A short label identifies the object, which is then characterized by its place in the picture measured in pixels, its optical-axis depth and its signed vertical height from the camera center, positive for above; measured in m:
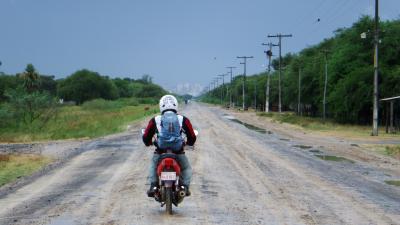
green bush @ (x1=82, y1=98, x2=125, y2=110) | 108.14 -1.89
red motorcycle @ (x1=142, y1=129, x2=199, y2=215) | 9.66 -1.33
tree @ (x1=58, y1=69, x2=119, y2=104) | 153.12 +1.74
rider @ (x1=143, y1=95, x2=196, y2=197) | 10.06 -0.68
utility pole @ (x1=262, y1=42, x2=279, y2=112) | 91.38 +5.48
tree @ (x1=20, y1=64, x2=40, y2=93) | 104.88 +2.77
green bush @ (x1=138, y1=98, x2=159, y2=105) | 175.00 -1.91
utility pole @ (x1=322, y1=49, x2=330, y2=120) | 60.03 +1.35
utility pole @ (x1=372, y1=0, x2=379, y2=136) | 39.41 +0.37
